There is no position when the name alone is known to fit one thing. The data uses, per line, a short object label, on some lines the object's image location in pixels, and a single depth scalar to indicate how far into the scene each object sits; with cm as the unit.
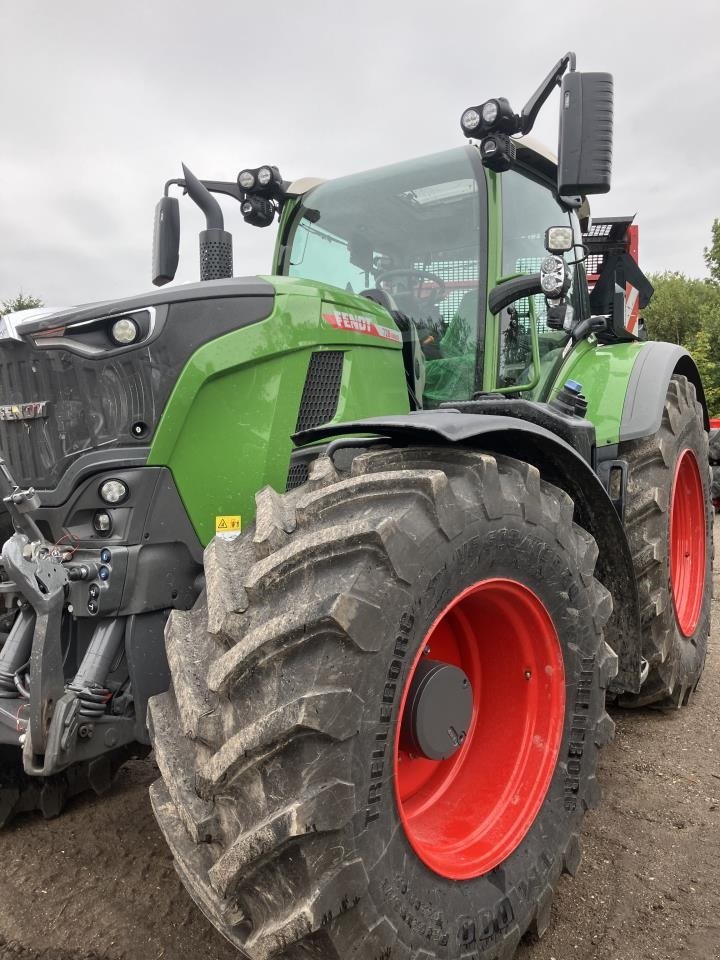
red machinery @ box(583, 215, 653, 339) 433
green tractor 157
